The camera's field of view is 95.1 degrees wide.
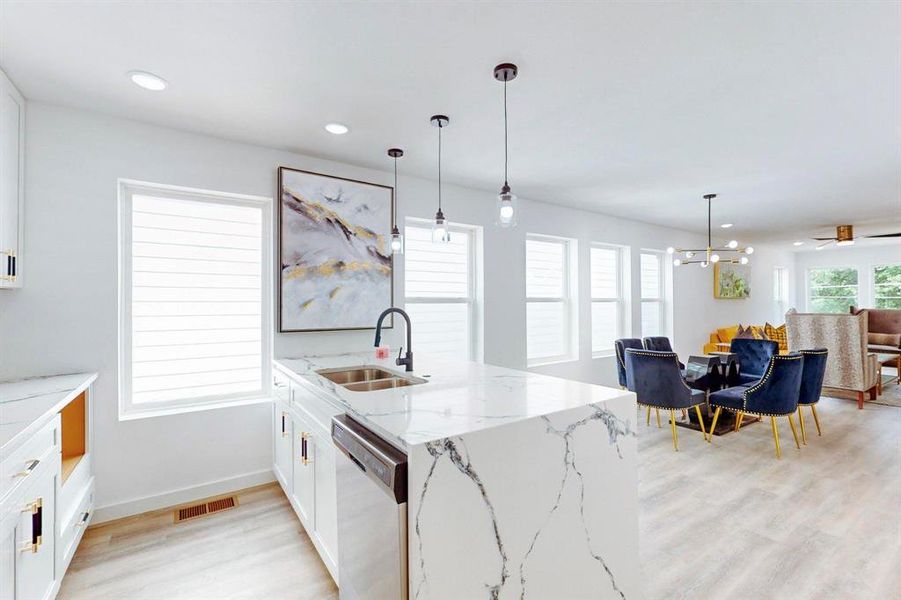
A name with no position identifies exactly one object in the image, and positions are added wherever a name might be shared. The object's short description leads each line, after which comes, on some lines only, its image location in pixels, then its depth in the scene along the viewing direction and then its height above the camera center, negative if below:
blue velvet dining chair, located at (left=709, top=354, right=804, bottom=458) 3.49 -0.75
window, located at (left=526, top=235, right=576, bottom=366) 4.88 +0.06
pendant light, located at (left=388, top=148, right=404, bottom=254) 2.88 +0.45
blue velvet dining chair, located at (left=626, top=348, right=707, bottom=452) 3.66 -0.72
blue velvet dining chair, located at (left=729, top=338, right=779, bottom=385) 4.75 -0.62
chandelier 4.66 +0.76
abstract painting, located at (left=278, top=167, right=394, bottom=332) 3.14 +0.43
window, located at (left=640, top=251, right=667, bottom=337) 6.17 +0.14
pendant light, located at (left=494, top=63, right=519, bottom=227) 2.09 +0.53
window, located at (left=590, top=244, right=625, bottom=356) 5.53 +0.10
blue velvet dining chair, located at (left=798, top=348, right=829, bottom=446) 3.80 -0.67
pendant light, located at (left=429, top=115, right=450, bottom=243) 2.60 +0.49
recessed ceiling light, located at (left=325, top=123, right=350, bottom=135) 2.76 +1.20
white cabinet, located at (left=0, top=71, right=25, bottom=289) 2.06 +0.66
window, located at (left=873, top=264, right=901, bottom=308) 8.57 +0.36
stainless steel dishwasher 1.23 -0.71
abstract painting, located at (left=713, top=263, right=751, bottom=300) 7.27 +0.42
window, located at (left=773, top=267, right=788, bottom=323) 9.44 +0.25
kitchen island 1.24 -0.62
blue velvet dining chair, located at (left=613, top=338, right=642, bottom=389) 4.67 -0.53
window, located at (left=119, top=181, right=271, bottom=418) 2.77 +0.05
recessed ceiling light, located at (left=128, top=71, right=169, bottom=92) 2.12 +1.19
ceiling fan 6.27 +1.07
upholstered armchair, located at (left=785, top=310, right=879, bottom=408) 5.29 -0.54
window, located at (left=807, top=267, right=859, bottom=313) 9.30 +0.33
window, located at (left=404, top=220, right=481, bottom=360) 3.98 +0.14
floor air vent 2.64 -1.34
